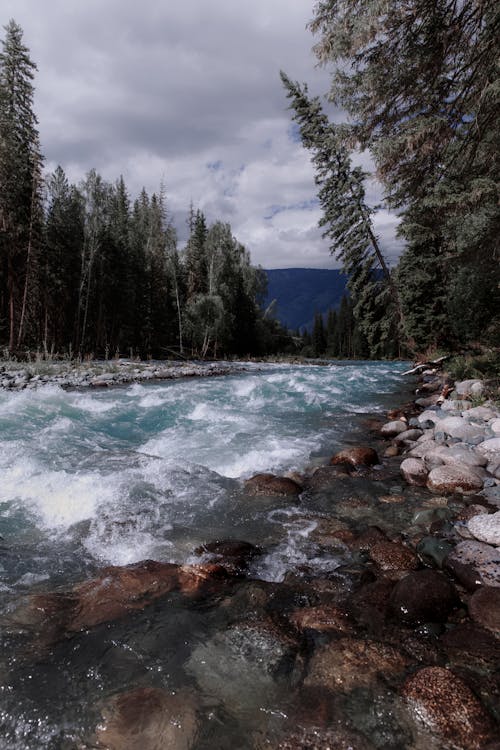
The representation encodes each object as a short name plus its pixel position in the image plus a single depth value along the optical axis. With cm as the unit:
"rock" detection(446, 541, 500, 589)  294
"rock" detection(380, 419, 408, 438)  782
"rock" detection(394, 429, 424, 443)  721
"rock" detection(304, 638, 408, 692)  203
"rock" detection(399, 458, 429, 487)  521
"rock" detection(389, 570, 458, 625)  259
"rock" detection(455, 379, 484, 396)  978
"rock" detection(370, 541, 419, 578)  325
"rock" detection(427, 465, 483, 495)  481
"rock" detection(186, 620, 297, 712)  199
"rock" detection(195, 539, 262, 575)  330
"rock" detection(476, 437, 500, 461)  547
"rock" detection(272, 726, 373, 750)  168
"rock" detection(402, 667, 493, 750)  170
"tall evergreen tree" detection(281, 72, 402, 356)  2288
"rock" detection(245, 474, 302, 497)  498
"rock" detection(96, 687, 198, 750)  170
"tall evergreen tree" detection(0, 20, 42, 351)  2059
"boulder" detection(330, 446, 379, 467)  613
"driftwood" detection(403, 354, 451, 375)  1914
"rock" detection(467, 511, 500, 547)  340
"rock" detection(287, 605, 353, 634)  247
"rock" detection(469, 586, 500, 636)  247
